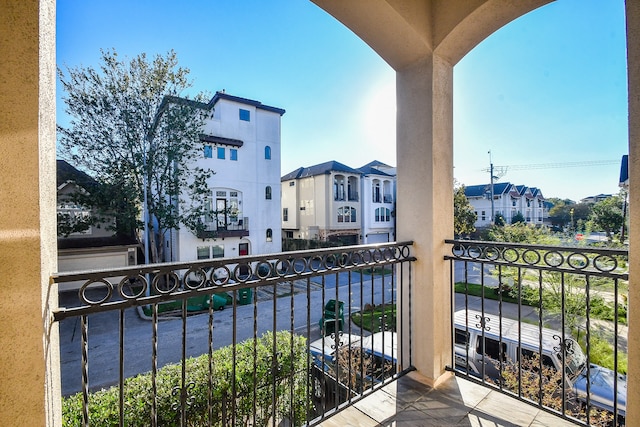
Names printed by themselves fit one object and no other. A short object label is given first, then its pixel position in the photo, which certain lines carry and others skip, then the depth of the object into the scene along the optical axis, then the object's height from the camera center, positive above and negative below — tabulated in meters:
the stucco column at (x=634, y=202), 1.15 +0.03
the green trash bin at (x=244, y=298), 9.36 -2.86
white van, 3.60 -2.33
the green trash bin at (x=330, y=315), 6.00 -2.38
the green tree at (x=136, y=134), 8.81 +2.73
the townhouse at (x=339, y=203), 16.62 +0.60
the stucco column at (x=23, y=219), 0.74 +0.00
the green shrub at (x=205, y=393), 2.35 -1.64
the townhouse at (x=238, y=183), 10.92 +1.32
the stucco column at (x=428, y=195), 1.98 +0.12
